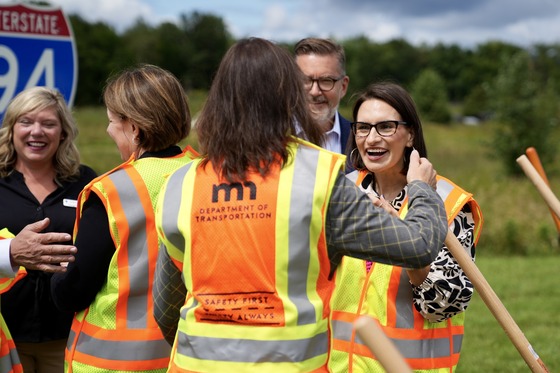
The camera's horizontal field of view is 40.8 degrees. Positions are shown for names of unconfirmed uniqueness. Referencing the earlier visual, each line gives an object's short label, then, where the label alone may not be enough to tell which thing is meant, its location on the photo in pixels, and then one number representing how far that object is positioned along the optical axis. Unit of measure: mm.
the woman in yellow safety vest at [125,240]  3006
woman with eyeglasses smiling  3031
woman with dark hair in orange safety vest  2268
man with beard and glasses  4902
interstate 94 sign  5035
